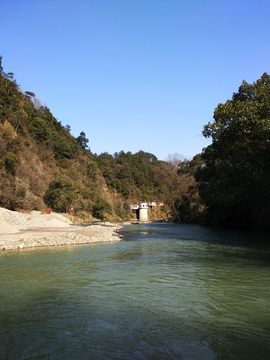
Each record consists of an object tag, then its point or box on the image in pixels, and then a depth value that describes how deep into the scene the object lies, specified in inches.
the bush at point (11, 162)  1450.5
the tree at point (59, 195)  1660.1
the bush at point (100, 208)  2188.7
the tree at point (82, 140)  3139.8
